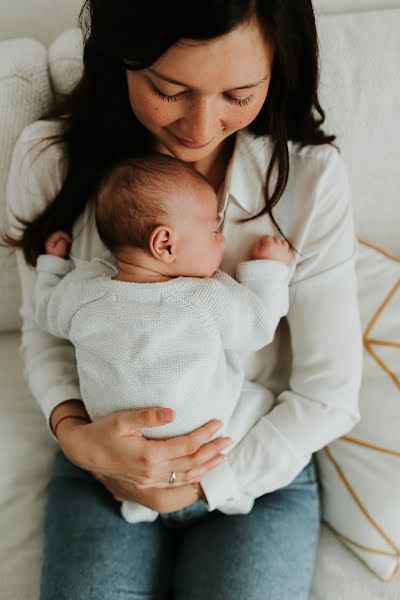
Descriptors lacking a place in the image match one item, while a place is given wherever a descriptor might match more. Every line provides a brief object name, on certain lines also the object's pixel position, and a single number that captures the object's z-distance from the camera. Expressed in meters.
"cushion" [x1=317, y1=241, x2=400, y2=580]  1.11
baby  0.93
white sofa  1.11
